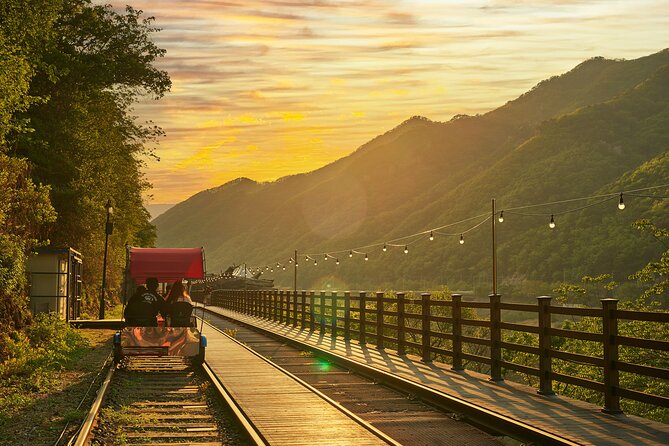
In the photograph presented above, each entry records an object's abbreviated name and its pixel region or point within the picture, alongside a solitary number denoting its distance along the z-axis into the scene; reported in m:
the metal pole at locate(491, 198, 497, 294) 40.48
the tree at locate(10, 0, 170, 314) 36.47
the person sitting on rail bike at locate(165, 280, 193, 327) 18.72
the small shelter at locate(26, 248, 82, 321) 33.09
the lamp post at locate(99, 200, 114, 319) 40.51
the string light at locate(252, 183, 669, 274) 36.78
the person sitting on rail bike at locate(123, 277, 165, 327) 18.62
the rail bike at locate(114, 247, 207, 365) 18.58
